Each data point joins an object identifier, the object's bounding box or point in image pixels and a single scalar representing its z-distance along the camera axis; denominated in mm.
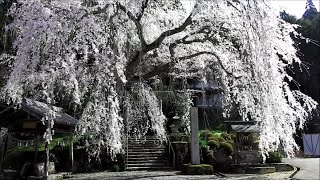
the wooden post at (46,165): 11031
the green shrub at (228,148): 15352
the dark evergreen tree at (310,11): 35738
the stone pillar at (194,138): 13883
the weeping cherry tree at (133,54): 6457
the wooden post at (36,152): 12517
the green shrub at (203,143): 16053
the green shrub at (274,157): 14781
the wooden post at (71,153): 15312
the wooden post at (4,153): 10117
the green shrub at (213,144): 15820
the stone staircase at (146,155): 16172
